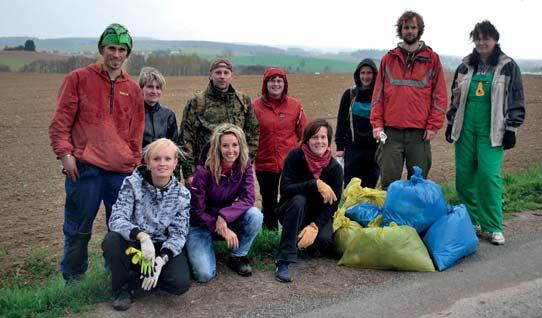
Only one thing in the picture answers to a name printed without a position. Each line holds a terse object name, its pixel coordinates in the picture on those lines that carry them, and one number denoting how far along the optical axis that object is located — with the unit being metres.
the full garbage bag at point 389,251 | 4.19
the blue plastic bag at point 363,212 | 4.78
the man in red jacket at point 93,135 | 4.04
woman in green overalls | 4.76
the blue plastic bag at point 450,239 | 4.29
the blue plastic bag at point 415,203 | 4.52
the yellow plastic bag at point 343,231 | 4.45
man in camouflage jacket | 4.72
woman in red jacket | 5.10
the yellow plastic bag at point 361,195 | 4.98
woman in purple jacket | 4.13
